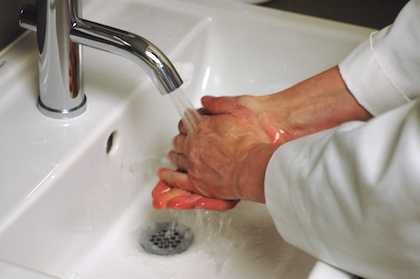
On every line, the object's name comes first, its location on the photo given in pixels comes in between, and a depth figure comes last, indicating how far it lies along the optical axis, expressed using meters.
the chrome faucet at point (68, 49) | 0.96
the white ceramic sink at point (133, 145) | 0.95
